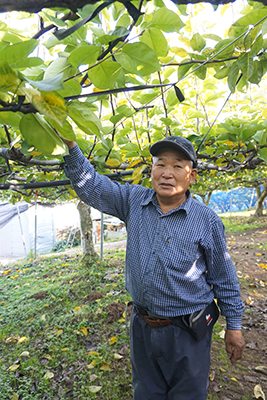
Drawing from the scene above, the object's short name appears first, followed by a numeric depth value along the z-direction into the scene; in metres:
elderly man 1.39
